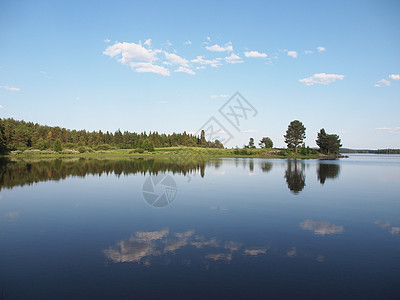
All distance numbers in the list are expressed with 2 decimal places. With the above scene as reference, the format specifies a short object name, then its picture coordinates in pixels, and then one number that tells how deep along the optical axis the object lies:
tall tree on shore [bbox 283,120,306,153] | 109.19
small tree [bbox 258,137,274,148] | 154.76
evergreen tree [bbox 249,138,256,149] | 133.16
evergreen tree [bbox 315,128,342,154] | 119.06
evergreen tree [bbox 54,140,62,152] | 97.75
